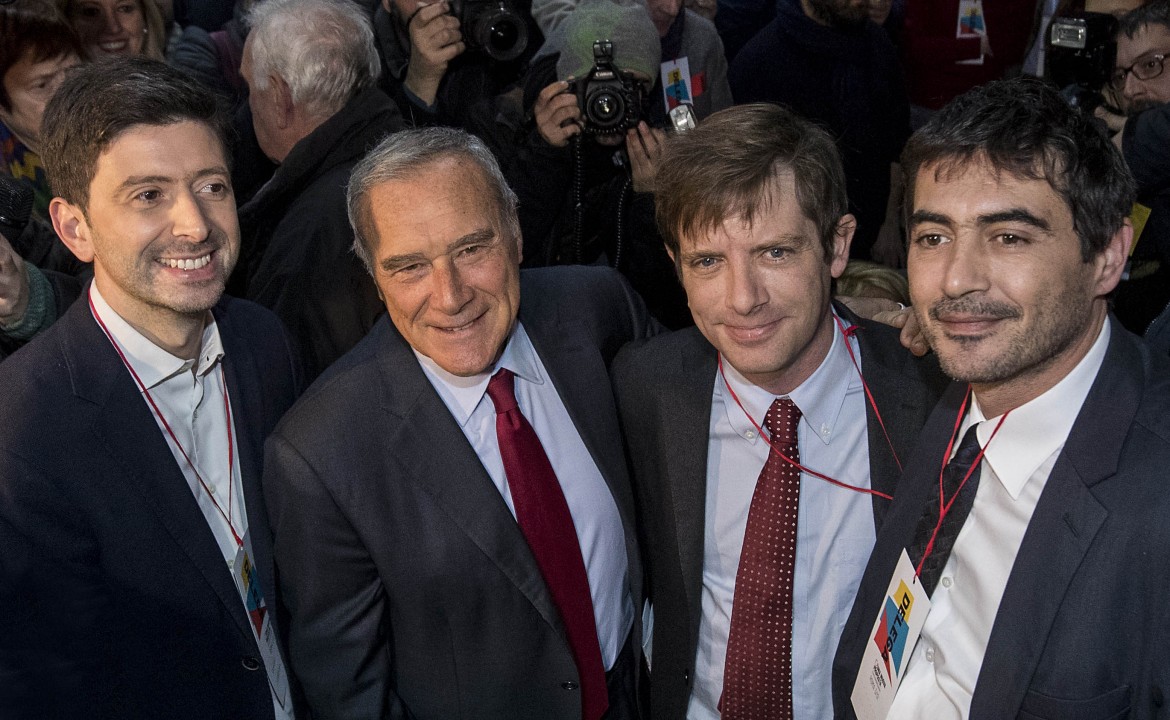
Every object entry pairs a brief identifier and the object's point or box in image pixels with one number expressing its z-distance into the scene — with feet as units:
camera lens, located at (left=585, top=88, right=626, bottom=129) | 10.44
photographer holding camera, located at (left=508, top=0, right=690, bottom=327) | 10.44
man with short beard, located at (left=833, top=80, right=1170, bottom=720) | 5.19
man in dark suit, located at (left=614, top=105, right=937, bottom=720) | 7.08
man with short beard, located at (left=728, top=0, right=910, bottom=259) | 13.25
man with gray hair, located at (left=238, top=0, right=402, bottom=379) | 9.50
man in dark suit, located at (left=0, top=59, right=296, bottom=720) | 6.34
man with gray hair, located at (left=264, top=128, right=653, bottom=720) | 6.95
